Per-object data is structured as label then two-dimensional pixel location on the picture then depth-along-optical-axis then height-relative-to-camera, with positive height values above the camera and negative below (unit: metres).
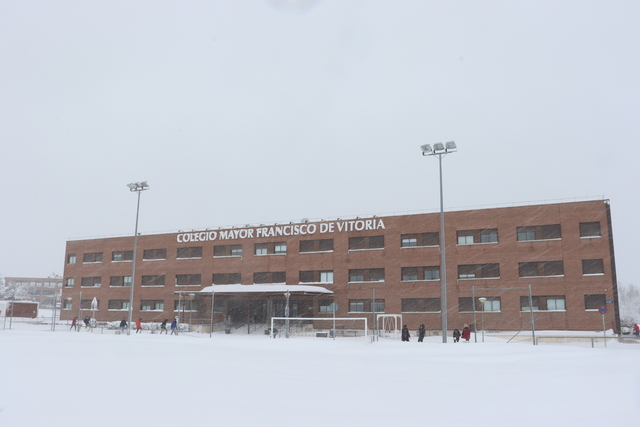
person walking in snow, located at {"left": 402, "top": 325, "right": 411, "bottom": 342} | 33.88 -1.31
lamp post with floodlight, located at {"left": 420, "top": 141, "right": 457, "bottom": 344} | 28.89 +9.52
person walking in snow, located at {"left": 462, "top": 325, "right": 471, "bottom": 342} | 31.67 -1.13
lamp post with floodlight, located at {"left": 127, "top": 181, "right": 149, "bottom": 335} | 43.83 +10.03
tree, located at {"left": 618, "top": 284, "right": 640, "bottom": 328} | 115.69 +1.66
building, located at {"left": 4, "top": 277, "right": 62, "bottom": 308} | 159.50 +6.82
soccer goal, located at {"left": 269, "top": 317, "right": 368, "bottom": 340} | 46.81 -1.28
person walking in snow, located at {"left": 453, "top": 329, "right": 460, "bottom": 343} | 32.75 -1.30
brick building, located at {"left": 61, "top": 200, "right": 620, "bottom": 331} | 44.31 +4.29
